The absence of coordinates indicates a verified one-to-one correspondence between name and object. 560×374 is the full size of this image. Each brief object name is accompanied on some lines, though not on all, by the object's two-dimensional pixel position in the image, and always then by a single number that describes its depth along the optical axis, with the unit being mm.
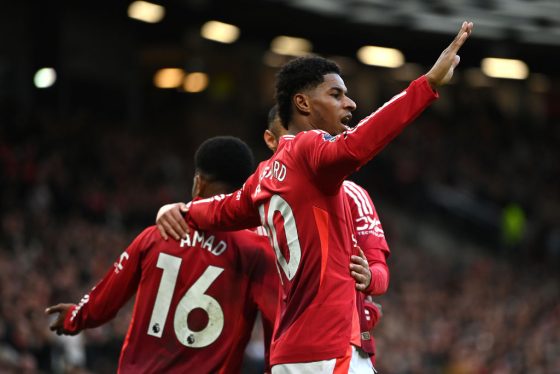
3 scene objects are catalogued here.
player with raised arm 8500
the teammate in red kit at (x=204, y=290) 10570
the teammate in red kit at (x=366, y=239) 9477
